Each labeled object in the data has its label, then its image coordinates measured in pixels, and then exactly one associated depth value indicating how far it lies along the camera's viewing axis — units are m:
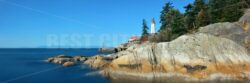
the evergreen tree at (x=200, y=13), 26.94
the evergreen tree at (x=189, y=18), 29.04
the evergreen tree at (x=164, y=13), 39.56
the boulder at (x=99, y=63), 24.03
